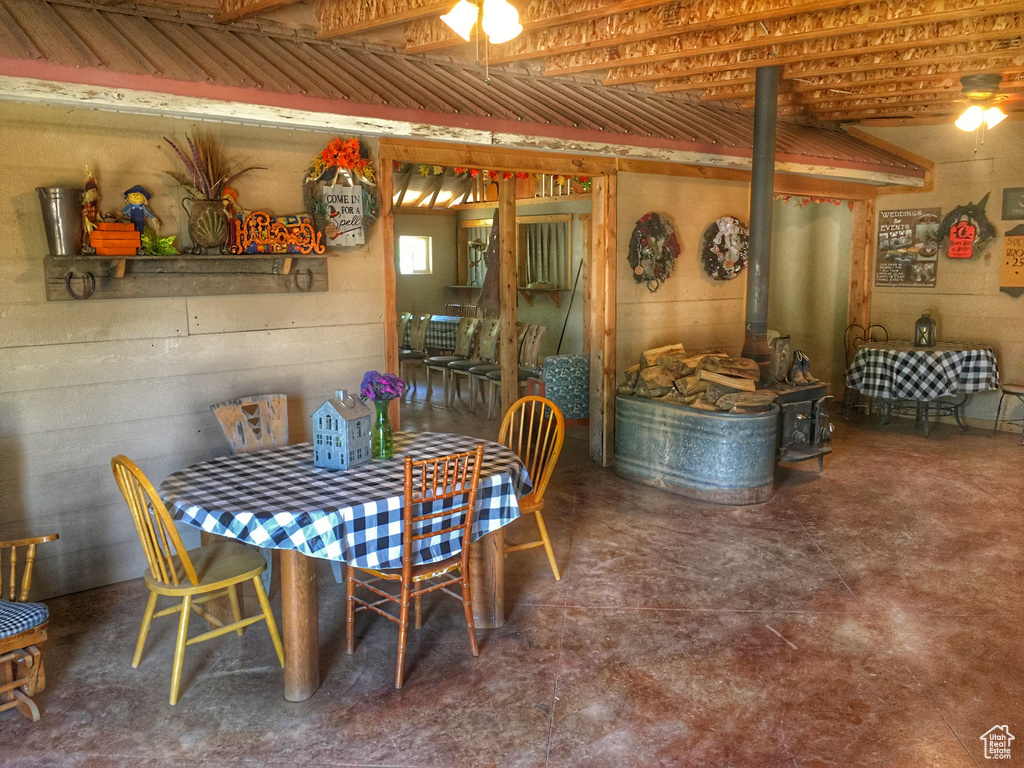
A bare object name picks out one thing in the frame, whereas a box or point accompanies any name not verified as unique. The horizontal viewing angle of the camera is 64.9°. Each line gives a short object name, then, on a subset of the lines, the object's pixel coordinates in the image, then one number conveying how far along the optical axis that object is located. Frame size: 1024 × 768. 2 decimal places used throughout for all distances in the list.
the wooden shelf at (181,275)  3.91
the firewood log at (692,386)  5.69
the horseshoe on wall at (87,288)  3.93
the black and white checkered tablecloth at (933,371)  7.29
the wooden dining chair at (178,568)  2.98
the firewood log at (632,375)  6.20
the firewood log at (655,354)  6.19
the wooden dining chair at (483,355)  8.42
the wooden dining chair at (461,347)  8.82
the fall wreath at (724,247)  6.96
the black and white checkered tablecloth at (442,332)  9.73
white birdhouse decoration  3.44
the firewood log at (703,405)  5.52
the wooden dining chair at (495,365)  8.11
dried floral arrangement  4.21
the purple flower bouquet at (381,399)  3.58
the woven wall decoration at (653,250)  6.43
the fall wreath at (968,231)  7.73
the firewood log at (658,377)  5.91
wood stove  5.88
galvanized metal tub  5.44
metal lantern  7.58
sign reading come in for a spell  4.68
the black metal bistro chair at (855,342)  8.50
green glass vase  3.60
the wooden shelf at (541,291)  9.76
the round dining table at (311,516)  2.90
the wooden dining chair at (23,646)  2.91
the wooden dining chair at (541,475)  3.94
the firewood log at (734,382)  5.50
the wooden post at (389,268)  4.93
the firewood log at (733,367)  5.64
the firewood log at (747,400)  5.39
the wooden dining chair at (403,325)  9.78
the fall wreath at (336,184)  4.66
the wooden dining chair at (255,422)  4.15
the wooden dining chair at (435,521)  3.08
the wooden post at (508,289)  6.98
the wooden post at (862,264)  8.59
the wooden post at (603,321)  6.26
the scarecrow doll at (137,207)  4.03
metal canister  3.75
